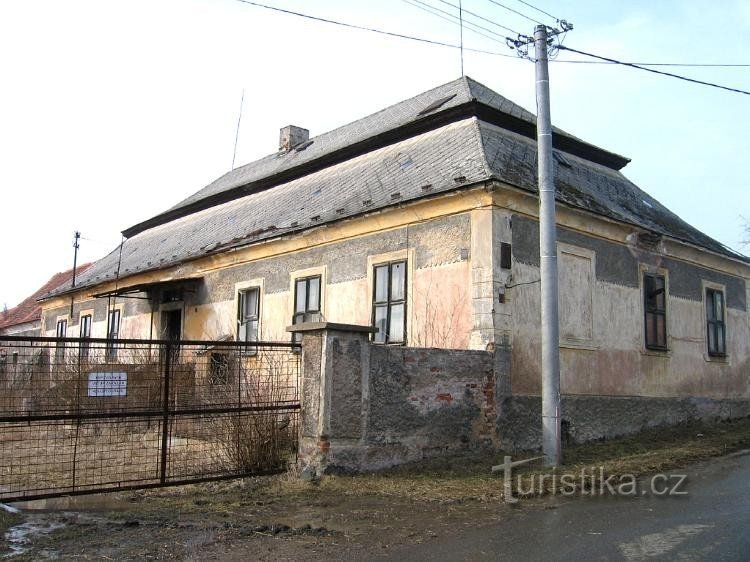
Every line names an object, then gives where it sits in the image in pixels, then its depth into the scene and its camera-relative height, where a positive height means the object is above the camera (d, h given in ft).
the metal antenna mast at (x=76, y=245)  104.38 +17.80
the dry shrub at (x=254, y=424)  30.89 -2.24
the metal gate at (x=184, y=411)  29.67 -1.69
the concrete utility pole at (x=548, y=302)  32.01 +3.17
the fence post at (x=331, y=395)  29.99 -0.97
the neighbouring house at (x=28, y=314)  116.67 +9.49
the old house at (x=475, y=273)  38.58 +6.59
